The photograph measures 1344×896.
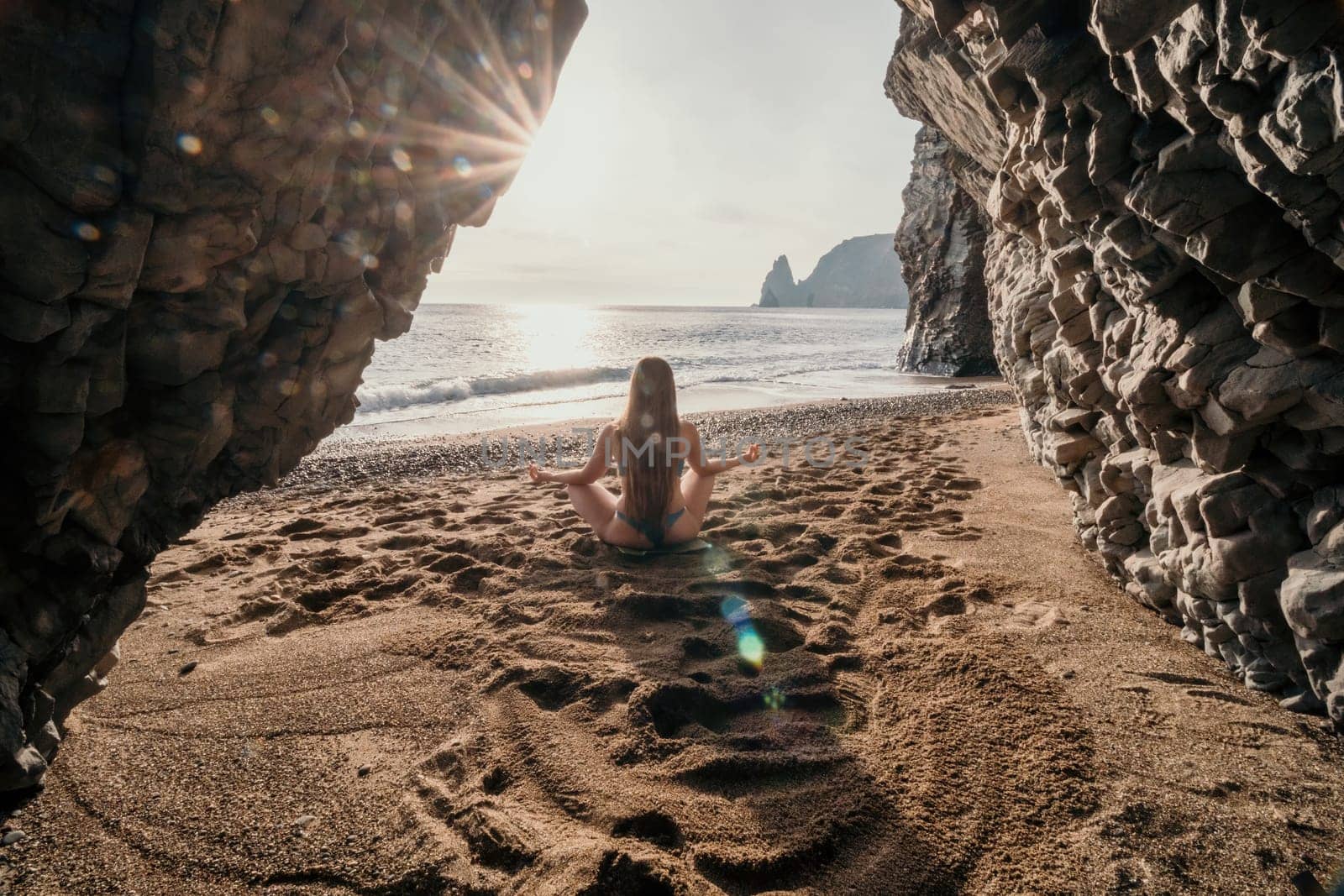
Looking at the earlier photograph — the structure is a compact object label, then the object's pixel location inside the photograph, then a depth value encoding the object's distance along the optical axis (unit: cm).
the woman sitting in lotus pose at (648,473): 429
